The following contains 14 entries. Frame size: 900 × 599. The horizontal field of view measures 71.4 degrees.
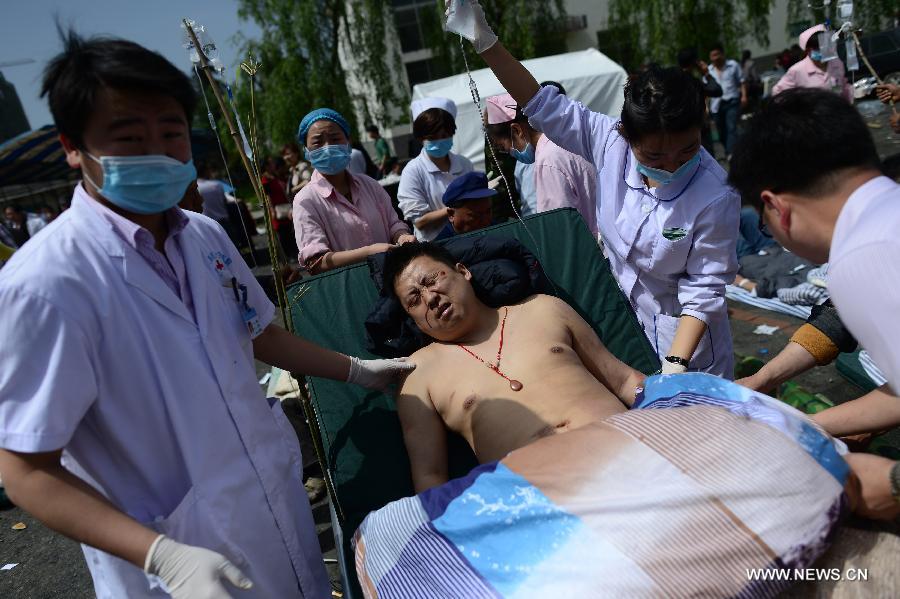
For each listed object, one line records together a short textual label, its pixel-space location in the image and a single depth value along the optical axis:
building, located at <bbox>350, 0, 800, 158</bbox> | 25.80
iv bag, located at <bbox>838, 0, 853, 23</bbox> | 5.09
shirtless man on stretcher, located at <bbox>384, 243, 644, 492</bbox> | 2.29
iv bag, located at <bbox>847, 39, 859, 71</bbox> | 5.19
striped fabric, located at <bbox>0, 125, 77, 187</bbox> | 14.02
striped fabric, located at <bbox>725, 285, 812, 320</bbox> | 4.68
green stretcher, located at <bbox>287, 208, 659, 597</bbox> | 2.38
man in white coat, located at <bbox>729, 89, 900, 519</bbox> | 1.19
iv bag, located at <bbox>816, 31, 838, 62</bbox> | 5.79
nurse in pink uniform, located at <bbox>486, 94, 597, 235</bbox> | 3.44
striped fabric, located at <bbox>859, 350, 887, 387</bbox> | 3.32
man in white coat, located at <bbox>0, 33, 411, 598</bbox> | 1.25
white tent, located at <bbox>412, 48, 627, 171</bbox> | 11.72
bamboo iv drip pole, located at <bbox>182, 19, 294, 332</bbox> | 2.08
